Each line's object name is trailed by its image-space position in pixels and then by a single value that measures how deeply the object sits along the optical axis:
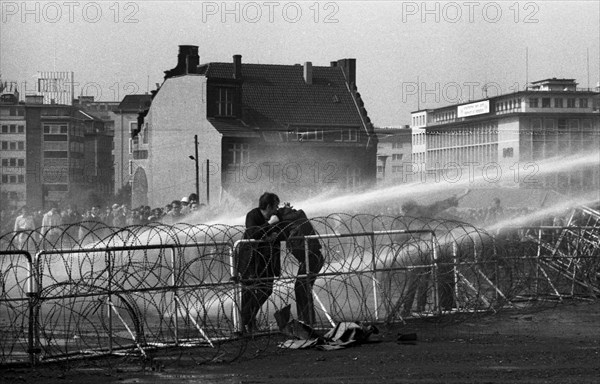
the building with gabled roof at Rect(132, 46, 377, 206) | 65.25
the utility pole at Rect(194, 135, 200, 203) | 57.94
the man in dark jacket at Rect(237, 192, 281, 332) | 14.45
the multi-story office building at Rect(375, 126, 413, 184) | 151.25
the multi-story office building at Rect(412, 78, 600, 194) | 109.75
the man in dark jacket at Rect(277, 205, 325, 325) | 15.17
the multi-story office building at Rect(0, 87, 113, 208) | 132.12
